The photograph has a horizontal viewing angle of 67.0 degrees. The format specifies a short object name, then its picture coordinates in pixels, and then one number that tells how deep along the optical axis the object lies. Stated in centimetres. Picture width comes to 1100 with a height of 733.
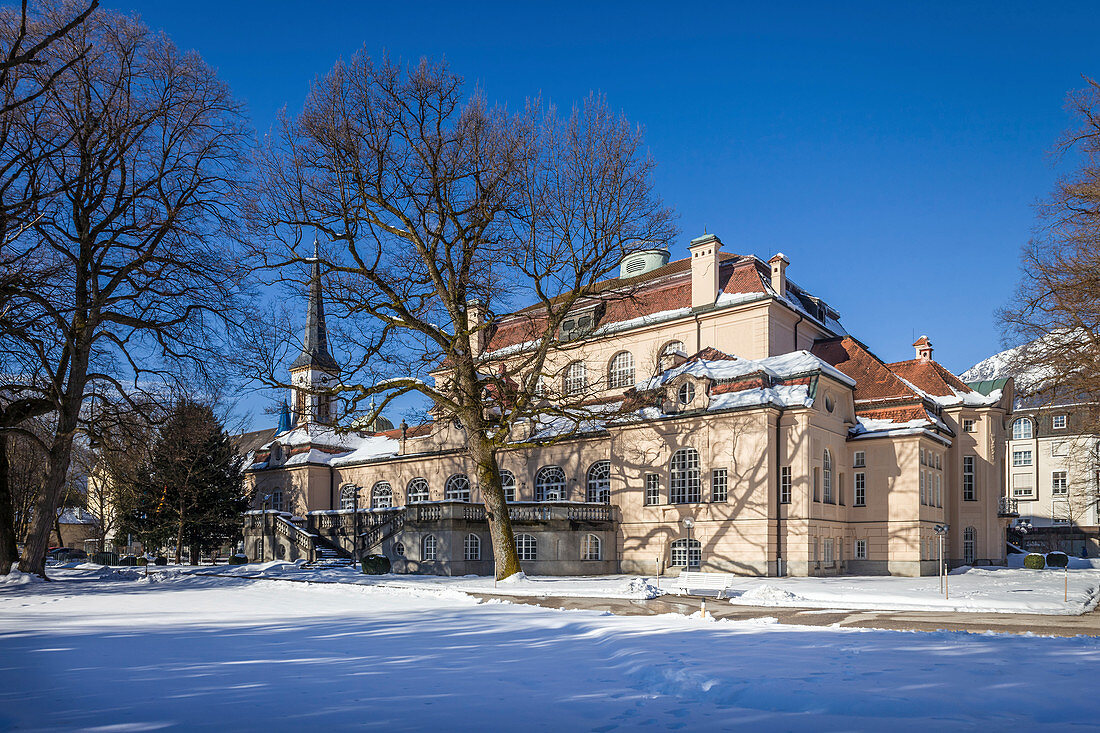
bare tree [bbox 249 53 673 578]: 2377
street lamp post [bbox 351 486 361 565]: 3783
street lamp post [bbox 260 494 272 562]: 4456
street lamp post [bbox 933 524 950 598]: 2615
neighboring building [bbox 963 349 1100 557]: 6562
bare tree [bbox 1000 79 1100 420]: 1981
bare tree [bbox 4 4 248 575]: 2205
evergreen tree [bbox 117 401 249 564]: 4194
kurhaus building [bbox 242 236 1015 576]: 3394
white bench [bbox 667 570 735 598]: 2231
